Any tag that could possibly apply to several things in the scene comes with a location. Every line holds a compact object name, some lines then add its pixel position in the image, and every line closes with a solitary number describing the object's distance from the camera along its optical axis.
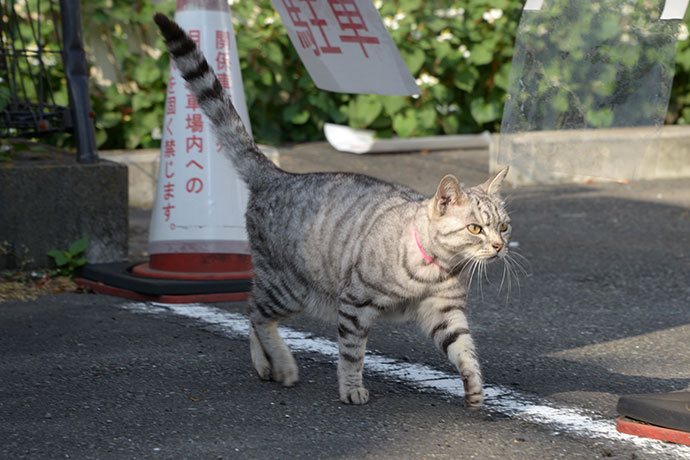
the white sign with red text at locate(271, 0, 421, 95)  8.30
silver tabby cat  7.00
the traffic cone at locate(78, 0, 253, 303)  10.72
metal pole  11.72
